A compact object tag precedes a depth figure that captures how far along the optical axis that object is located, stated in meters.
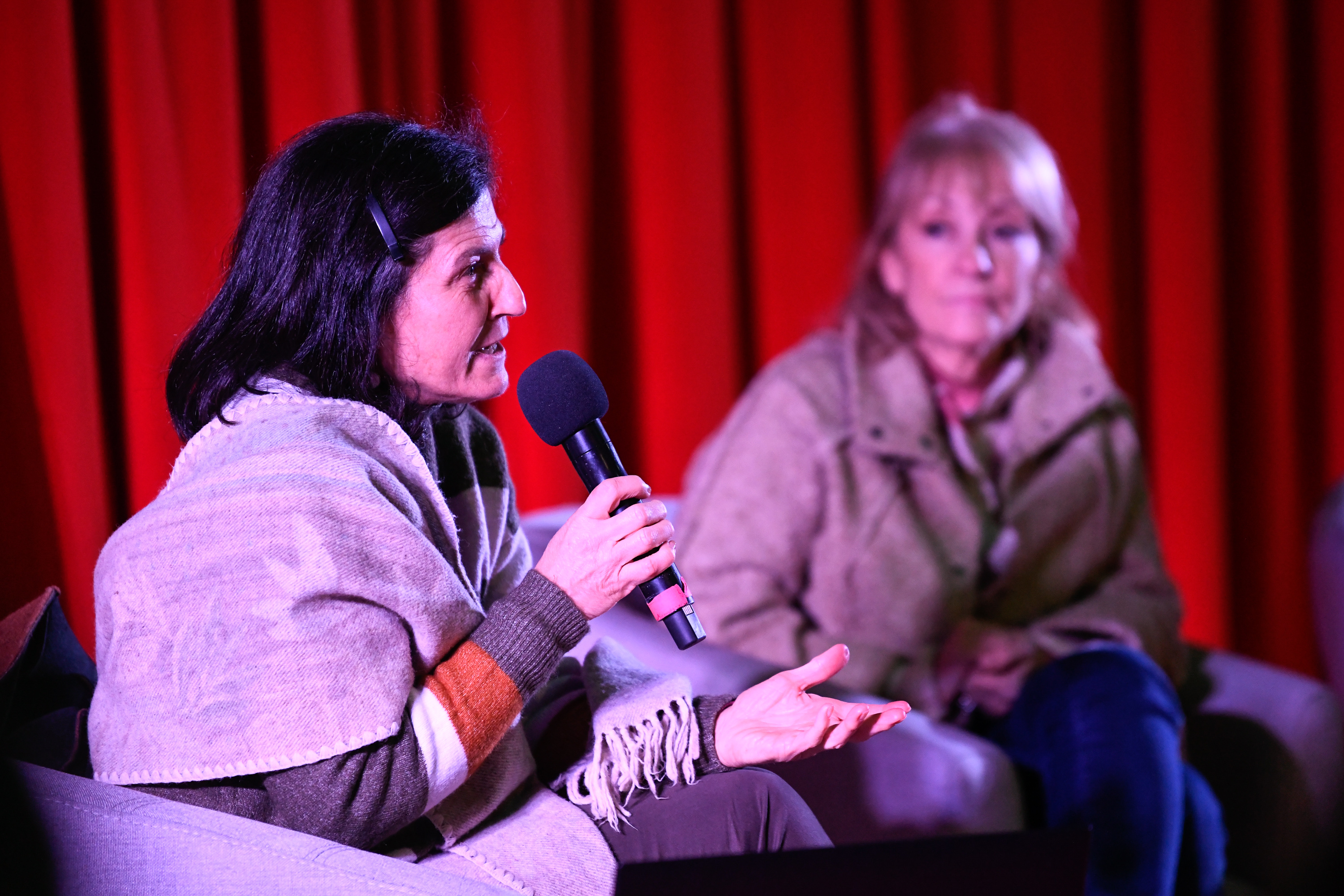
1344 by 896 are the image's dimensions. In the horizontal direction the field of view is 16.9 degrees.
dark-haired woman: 3.48
